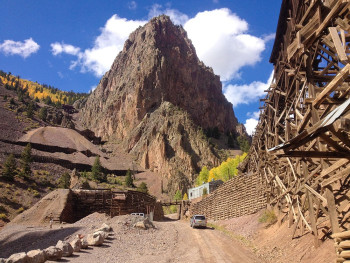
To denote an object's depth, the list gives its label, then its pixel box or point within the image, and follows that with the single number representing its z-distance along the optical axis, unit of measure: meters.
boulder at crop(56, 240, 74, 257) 11.25
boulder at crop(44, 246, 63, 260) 10.22
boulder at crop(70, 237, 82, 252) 12.55
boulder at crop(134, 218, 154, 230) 20.16
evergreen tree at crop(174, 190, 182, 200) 87.12
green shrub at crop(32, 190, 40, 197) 55.04
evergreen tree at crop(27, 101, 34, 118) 119.47
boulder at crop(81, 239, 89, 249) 13.35
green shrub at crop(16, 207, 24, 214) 47.04
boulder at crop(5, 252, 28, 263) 8.71
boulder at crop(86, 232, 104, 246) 14.19
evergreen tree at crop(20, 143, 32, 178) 60.76
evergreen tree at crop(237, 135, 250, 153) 102.25
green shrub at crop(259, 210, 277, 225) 17.17
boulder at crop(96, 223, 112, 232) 17.67
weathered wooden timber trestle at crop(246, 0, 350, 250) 5.29
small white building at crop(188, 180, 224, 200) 63.51
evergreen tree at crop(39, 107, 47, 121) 130.84
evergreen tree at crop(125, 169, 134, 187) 84.88
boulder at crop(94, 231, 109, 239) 15.13
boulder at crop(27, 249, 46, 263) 9.18
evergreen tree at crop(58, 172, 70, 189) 63.64
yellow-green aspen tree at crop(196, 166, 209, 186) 92.38
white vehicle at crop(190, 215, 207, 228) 26.11
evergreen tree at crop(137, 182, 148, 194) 74.19
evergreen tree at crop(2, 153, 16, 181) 55.16
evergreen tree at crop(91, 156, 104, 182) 82.81
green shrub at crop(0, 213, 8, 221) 43.00
